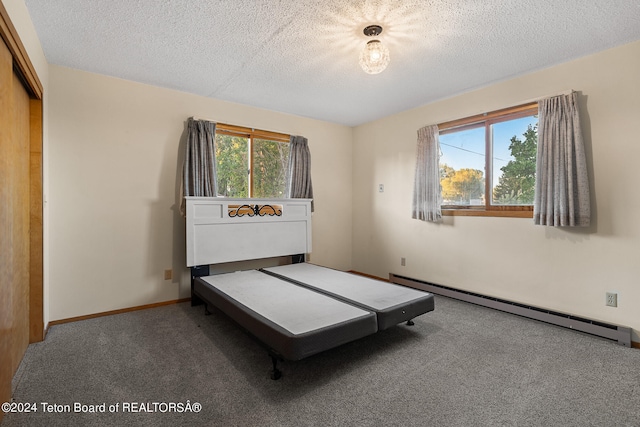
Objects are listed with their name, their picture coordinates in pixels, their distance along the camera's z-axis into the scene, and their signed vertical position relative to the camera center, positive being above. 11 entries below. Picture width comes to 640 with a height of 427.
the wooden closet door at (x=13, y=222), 1.63 -0.05
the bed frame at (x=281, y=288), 2.02 -0.71
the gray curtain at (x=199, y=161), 3.45 +0.60
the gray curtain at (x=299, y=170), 4.30 +0.62
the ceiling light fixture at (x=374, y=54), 2.28 +1.21
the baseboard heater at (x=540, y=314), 2.48 -0.97
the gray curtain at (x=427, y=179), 3.79 +0.44
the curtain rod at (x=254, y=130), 3.67 +1.13
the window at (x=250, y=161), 3.89 +0.71
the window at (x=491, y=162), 3.16 +0.58
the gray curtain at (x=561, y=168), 2.65 +0.40
